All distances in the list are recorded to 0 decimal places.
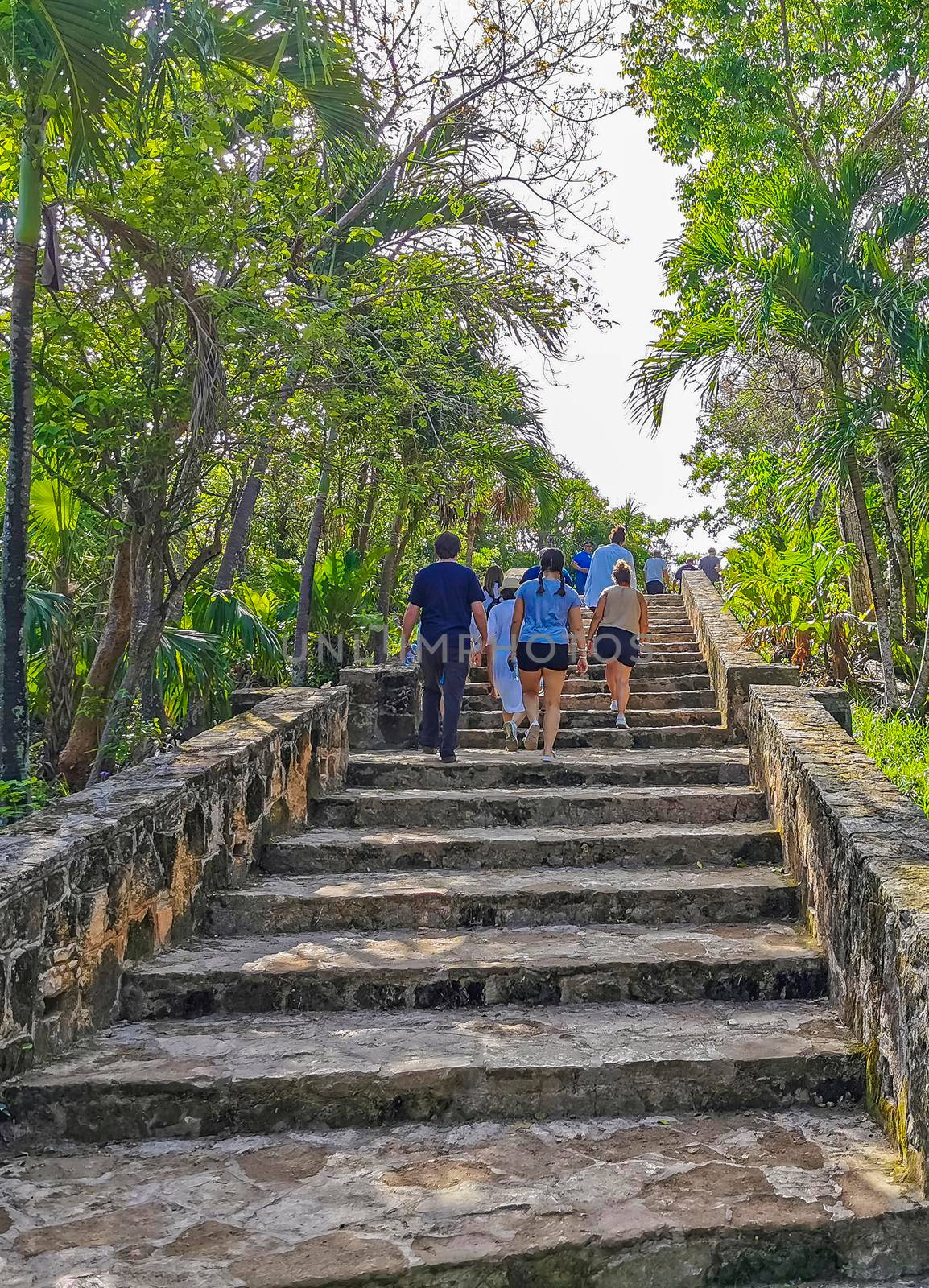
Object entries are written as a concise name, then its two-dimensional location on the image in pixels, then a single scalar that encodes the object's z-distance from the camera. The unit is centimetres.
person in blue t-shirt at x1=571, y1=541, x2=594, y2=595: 1488
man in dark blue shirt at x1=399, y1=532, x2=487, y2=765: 709
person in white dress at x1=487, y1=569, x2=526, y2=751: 817
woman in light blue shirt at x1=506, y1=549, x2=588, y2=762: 734
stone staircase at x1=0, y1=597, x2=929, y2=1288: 277
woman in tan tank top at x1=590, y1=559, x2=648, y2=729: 838
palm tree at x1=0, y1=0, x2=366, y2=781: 504
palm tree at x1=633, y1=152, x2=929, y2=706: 875
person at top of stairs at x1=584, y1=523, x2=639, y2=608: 1015
